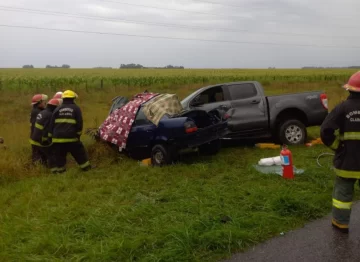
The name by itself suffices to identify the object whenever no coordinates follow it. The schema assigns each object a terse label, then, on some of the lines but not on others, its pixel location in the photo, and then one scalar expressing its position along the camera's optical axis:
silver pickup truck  9.50
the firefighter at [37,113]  8.93
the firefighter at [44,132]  8.45
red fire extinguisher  6.40
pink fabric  8.61
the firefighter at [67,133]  8.03
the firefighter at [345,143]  4.32
